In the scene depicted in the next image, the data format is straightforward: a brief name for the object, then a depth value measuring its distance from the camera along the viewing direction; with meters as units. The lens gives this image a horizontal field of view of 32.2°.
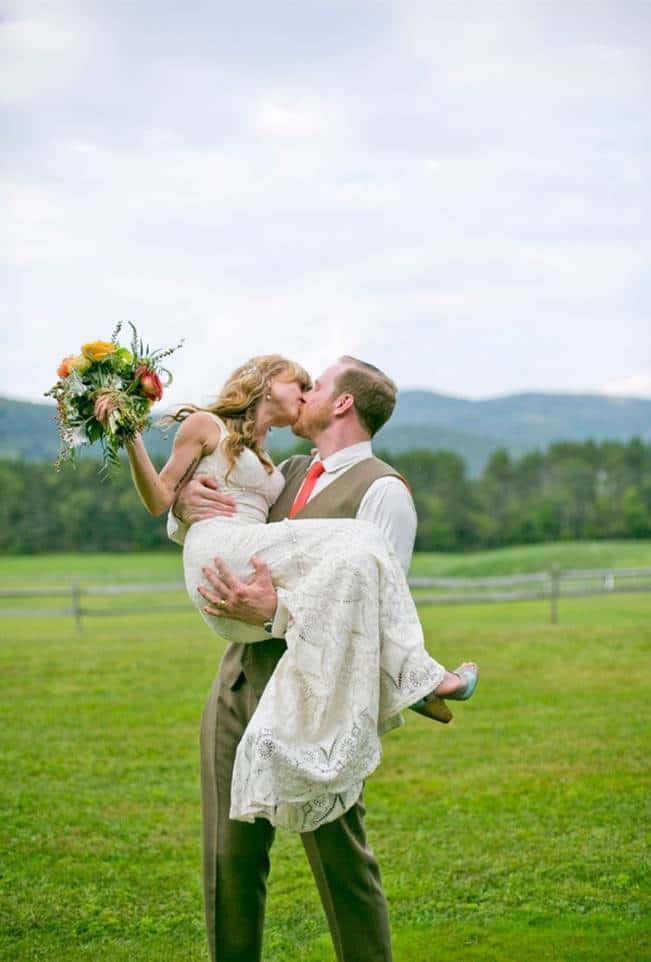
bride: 3.27
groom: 3.61
